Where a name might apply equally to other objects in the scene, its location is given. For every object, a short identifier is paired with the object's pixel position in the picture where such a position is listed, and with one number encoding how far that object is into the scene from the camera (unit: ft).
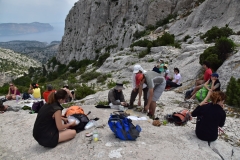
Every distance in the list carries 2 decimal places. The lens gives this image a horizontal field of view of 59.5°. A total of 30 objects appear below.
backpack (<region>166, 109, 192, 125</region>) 23.07
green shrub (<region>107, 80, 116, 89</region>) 51.86
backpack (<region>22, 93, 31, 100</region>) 42.57
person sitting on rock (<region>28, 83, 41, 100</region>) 39.88
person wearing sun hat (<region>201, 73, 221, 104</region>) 26.99
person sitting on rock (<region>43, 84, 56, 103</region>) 34.63
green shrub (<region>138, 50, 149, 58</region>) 72.37
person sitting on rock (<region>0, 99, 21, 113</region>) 32.90
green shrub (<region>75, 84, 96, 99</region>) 44.41
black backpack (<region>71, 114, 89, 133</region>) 20.42
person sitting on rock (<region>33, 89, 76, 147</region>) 17.10
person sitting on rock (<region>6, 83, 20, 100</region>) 43.78
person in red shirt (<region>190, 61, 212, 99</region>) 31.45
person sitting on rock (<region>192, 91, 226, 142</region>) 17.79
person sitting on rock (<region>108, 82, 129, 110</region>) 27.35
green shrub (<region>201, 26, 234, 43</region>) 61.82
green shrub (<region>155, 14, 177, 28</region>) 134.57
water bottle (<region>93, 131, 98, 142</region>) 18.02
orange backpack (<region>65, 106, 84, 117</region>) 22.70
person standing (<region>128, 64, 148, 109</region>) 24.37
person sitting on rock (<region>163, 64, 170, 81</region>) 45.00
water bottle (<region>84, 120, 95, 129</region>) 20.76
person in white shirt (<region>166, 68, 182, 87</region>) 40.96
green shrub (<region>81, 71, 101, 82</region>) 66.78
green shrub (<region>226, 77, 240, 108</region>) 27.91
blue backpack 17.83
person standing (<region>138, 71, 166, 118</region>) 22.88
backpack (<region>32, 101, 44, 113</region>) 30.88
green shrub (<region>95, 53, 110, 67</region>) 96.86
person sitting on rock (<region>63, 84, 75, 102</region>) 38.44
